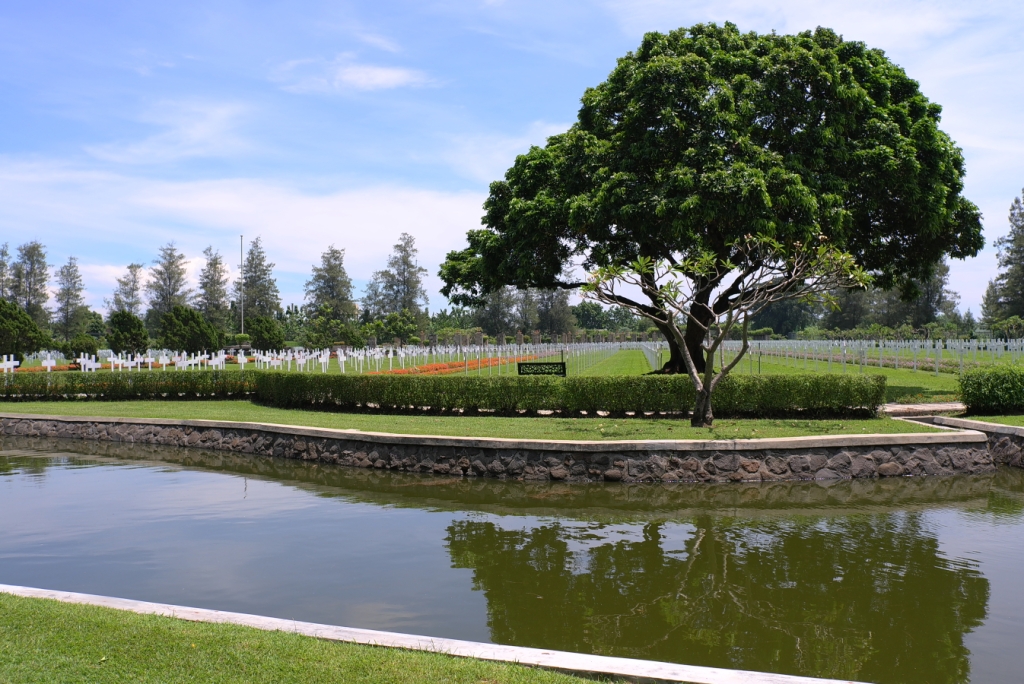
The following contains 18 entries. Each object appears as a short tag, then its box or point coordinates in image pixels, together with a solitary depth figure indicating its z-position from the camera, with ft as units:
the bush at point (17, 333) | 140.87
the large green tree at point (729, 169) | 58.29
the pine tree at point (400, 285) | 321.52
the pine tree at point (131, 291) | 291.58
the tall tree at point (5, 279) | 253.65
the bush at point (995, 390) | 51.90
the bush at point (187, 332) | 179.73
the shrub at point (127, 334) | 168.35
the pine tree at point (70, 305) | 263.29
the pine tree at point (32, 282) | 255.29
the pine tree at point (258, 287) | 303.89
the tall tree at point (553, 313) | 298.97
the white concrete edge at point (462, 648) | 15.14
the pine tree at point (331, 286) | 317.22
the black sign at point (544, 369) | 63.26
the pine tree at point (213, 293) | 289.74
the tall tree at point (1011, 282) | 225.76
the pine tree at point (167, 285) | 286.25
